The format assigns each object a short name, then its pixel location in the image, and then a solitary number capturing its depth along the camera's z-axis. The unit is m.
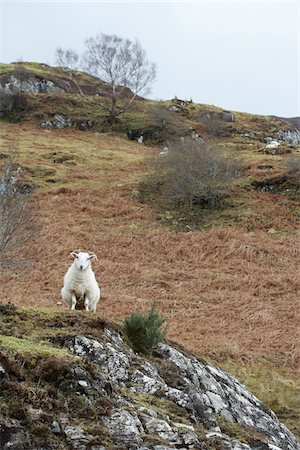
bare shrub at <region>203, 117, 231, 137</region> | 54.31
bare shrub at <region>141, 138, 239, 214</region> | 27.95
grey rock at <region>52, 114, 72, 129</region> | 51.14
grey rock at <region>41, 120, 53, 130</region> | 50.34
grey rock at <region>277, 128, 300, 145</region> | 62.09
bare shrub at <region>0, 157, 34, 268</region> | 12.11
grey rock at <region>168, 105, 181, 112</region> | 62.66
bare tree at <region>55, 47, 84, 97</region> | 64.94
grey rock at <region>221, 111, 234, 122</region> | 62.53
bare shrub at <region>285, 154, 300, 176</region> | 30.33
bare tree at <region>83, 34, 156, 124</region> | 59.50
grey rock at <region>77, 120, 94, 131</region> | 52.36
